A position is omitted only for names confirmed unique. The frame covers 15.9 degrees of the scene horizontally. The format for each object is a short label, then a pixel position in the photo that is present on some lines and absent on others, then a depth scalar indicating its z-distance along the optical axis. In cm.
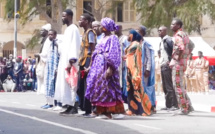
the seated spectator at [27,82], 3673
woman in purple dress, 1409
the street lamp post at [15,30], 4619
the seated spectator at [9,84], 3556
